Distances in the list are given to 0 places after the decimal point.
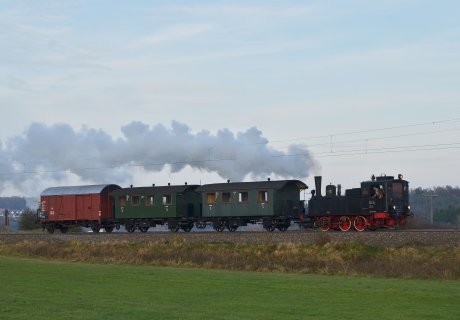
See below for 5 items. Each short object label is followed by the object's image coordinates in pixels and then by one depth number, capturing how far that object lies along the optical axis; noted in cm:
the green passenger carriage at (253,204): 5059
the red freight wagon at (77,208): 5938
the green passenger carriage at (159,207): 5497
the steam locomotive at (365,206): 4666
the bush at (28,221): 8281
